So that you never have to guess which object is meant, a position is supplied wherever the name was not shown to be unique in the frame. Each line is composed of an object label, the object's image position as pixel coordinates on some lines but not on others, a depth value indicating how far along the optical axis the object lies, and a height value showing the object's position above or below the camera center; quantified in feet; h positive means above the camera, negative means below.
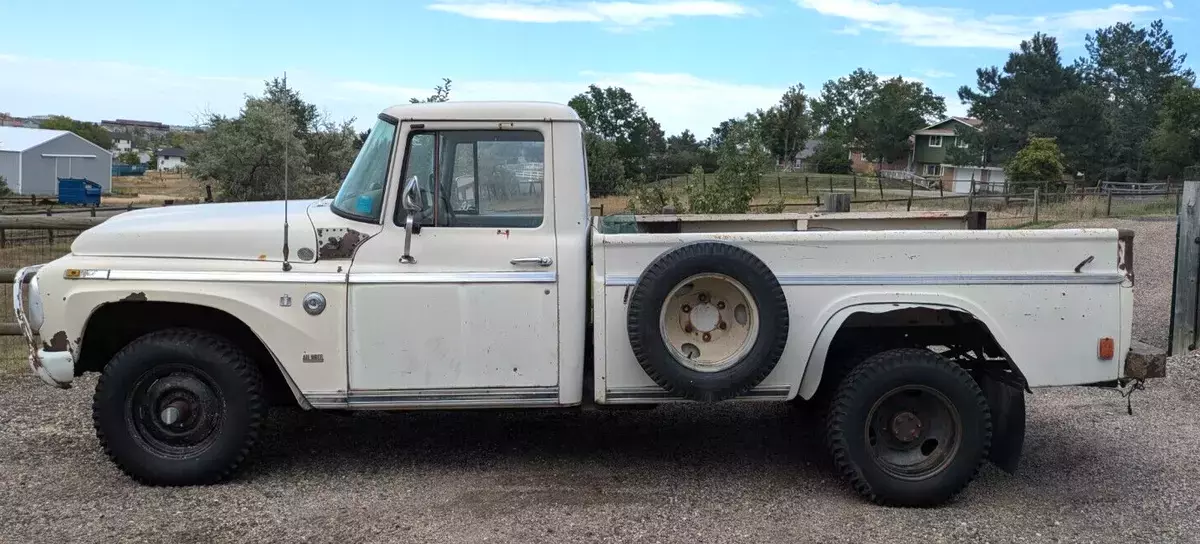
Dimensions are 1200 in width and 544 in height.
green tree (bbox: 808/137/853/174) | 240.12 +12.36
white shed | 187.42 +7.10
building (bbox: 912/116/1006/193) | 211.41 +13.20
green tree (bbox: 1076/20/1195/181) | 182.80 +29.84
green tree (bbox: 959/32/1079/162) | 190.70 +24.24
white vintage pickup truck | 15.44 -1.88
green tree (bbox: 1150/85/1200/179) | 151.64 +12.08
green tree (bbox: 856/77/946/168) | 263.70 +23.02
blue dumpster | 156.35 +0.33
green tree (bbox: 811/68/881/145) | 312.91 +35.94
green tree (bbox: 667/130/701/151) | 193.26 +13.25
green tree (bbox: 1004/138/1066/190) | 151.02 +6.86
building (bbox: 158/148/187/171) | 363.44 +15.15
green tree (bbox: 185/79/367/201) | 72.33 +3.13
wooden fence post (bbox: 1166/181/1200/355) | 25.05 -1.56
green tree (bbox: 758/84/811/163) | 239.71 +21.04
